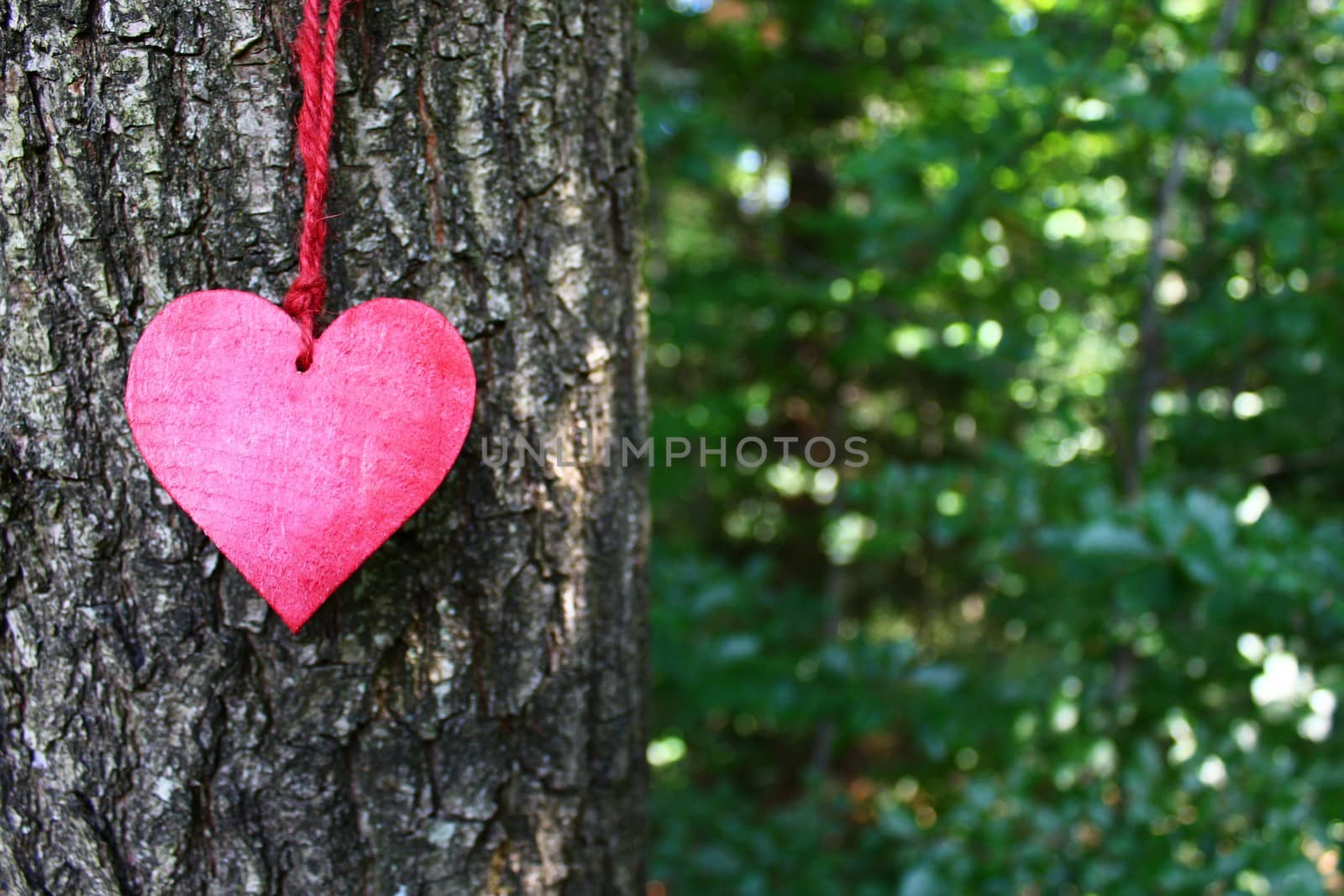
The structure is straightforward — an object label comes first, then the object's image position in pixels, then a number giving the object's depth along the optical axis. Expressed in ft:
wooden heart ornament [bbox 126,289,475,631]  1.59
